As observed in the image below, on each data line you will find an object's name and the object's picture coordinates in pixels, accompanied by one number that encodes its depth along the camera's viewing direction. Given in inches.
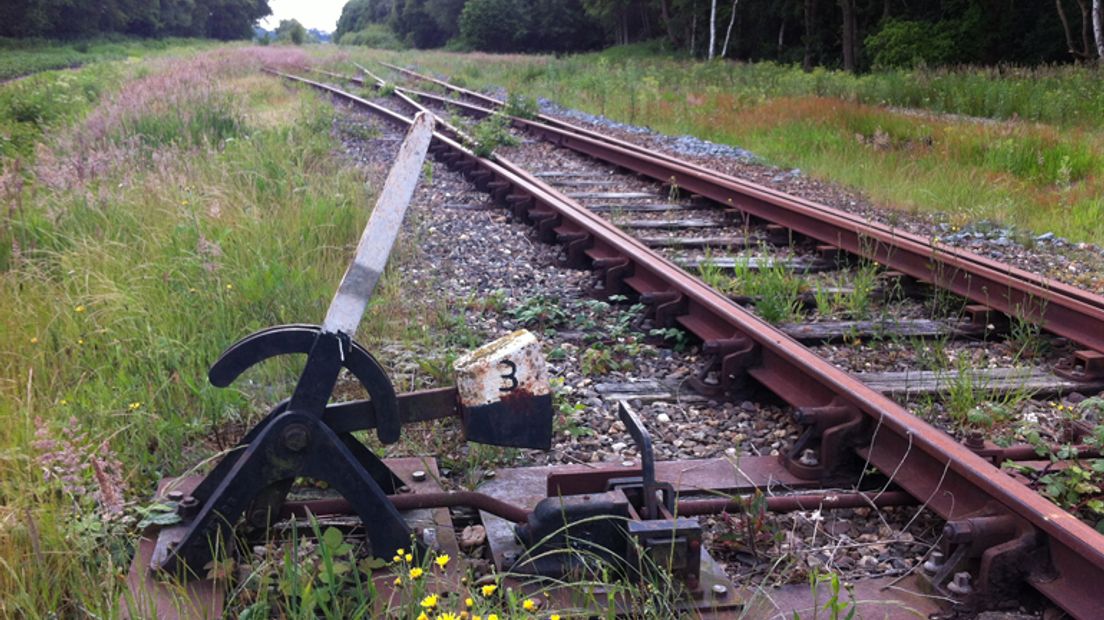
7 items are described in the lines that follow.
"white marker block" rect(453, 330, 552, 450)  86.7
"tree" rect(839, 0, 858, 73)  1245.1
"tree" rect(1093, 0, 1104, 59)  786.0
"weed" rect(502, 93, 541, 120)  515.3
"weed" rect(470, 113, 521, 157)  348.2
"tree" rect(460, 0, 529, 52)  2524.6
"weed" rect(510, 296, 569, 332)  164.4
